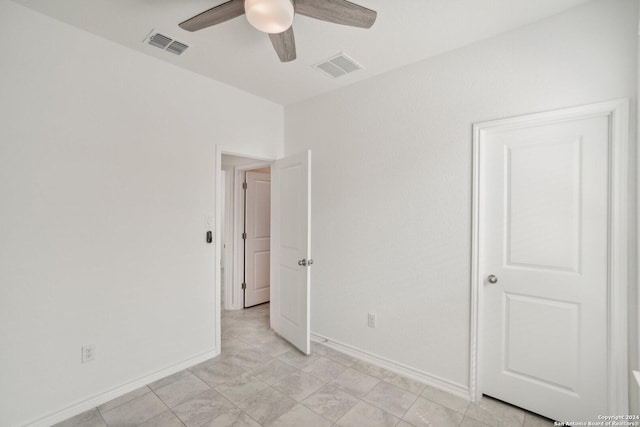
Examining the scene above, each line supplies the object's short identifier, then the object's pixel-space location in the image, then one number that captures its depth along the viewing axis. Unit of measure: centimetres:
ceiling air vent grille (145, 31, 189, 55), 216
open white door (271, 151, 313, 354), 290
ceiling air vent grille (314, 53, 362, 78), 247
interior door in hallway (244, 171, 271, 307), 430
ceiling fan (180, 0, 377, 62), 142
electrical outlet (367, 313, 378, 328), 278
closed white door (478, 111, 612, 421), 181
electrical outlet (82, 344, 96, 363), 210
